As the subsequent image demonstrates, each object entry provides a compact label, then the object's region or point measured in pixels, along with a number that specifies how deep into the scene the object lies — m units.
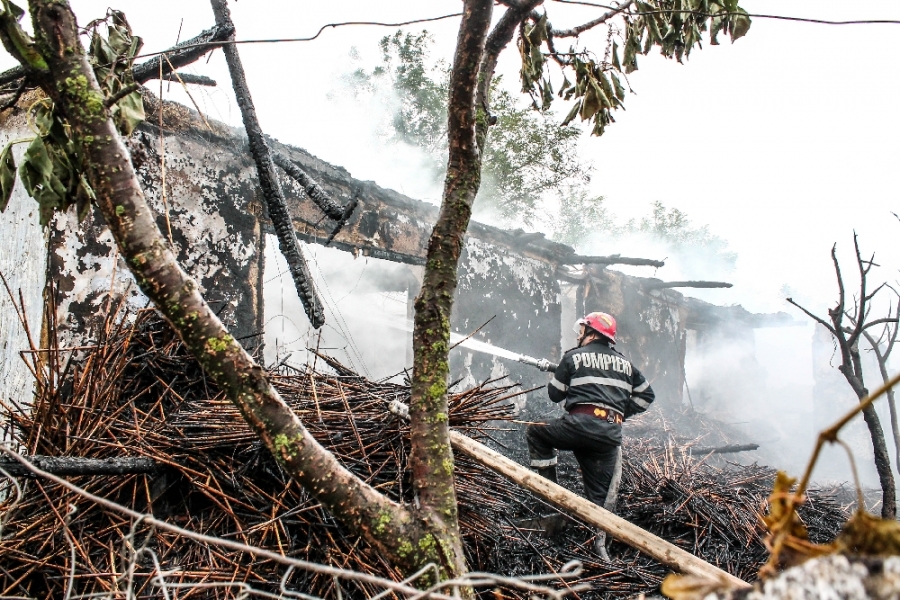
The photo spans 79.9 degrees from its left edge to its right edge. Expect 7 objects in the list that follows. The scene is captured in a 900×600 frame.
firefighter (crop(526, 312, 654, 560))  4.76
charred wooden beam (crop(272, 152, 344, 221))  4.43
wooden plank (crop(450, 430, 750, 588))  2.26
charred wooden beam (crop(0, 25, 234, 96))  3.91
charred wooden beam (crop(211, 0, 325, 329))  4.14
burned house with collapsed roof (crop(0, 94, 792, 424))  4.40
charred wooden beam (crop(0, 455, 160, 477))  2.06
